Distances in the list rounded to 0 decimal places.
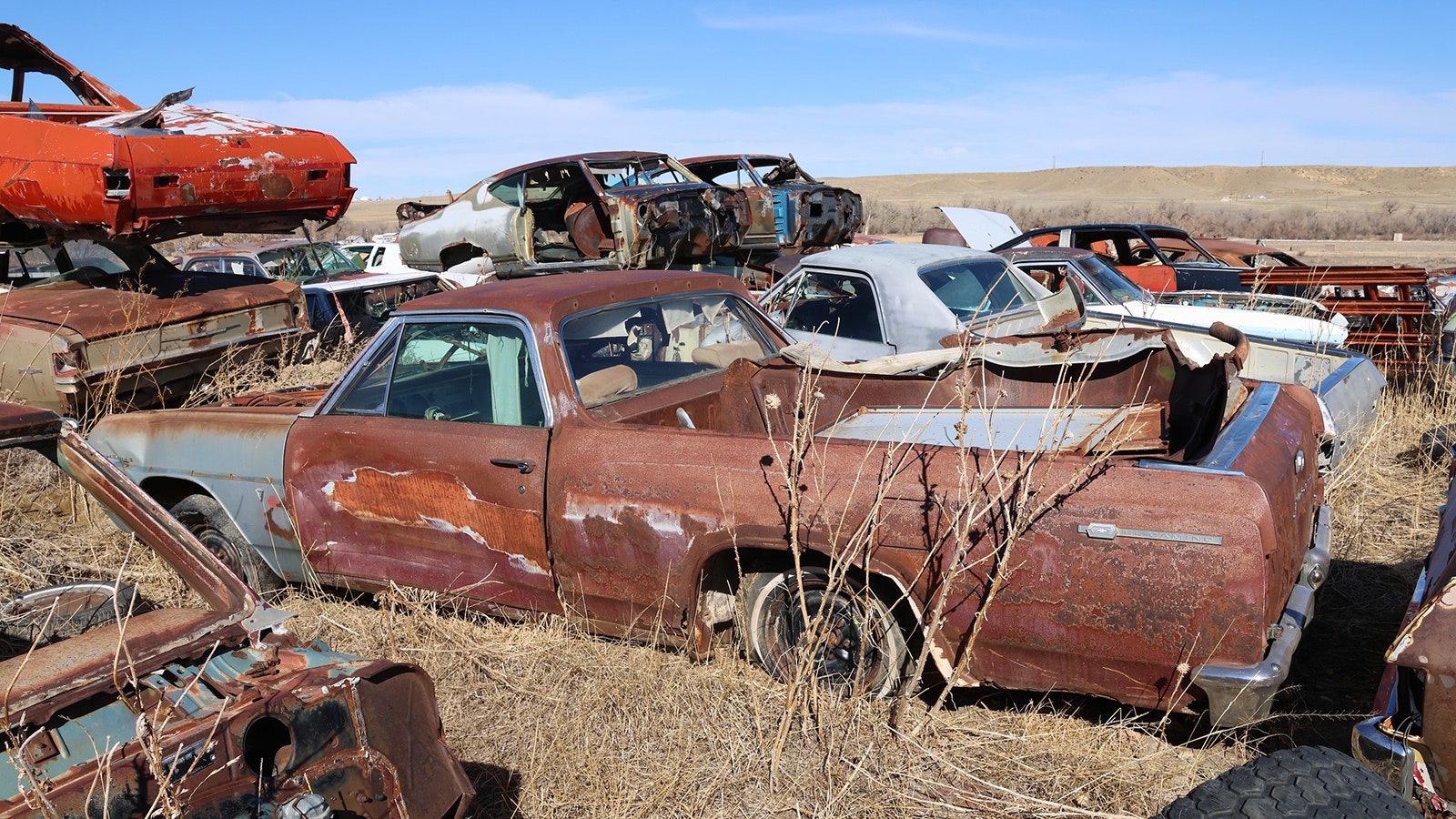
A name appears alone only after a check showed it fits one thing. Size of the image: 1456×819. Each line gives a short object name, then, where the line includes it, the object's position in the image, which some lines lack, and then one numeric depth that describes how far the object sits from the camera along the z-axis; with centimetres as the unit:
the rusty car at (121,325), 679
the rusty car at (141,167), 691
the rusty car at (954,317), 654
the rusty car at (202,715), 205
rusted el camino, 287
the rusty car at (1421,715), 223
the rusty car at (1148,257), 1049
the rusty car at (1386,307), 812
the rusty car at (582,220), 1079
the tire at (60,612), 307
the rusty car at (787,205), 1216
